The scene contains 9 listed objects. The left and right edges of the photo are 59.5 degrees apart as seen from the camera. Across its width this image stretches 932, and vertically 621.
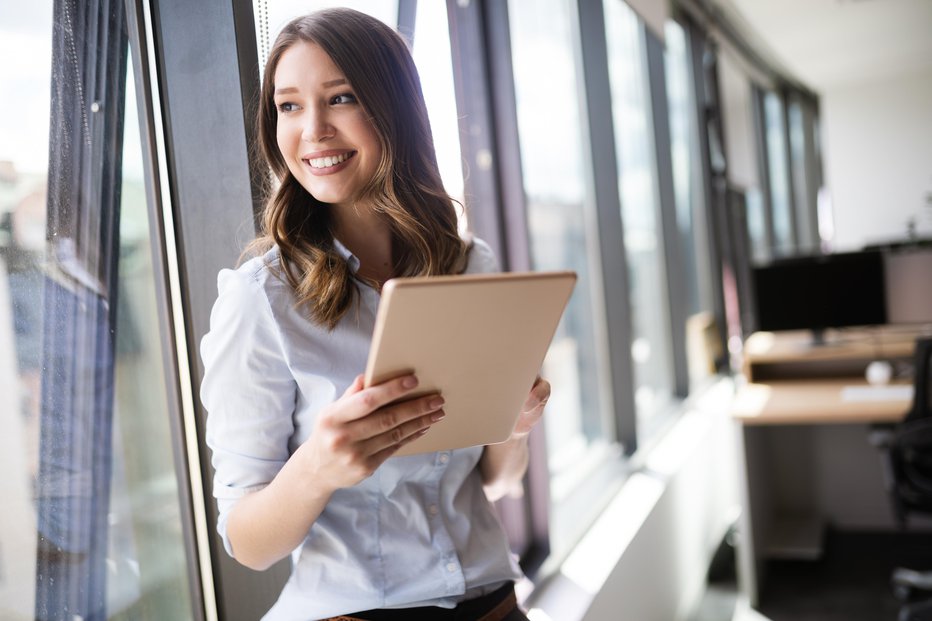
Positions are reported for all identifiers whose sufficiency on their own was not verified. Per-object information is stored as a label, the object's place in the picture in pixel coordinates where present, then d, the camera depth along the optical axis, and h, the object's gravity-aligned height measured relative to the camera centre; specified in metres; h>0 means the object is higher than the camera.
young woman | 1.03 -0.06
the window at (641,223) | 4.38 +0.27
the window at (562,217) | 3.11 +0.25
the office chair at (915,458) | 3.01 -0.80
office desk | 3.69 -0.97
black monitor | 4.07 -0.20
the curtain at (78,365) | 1.05 -0.06
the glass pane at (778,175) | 9.08 +0.94
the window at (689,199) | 5.27 +0.45
